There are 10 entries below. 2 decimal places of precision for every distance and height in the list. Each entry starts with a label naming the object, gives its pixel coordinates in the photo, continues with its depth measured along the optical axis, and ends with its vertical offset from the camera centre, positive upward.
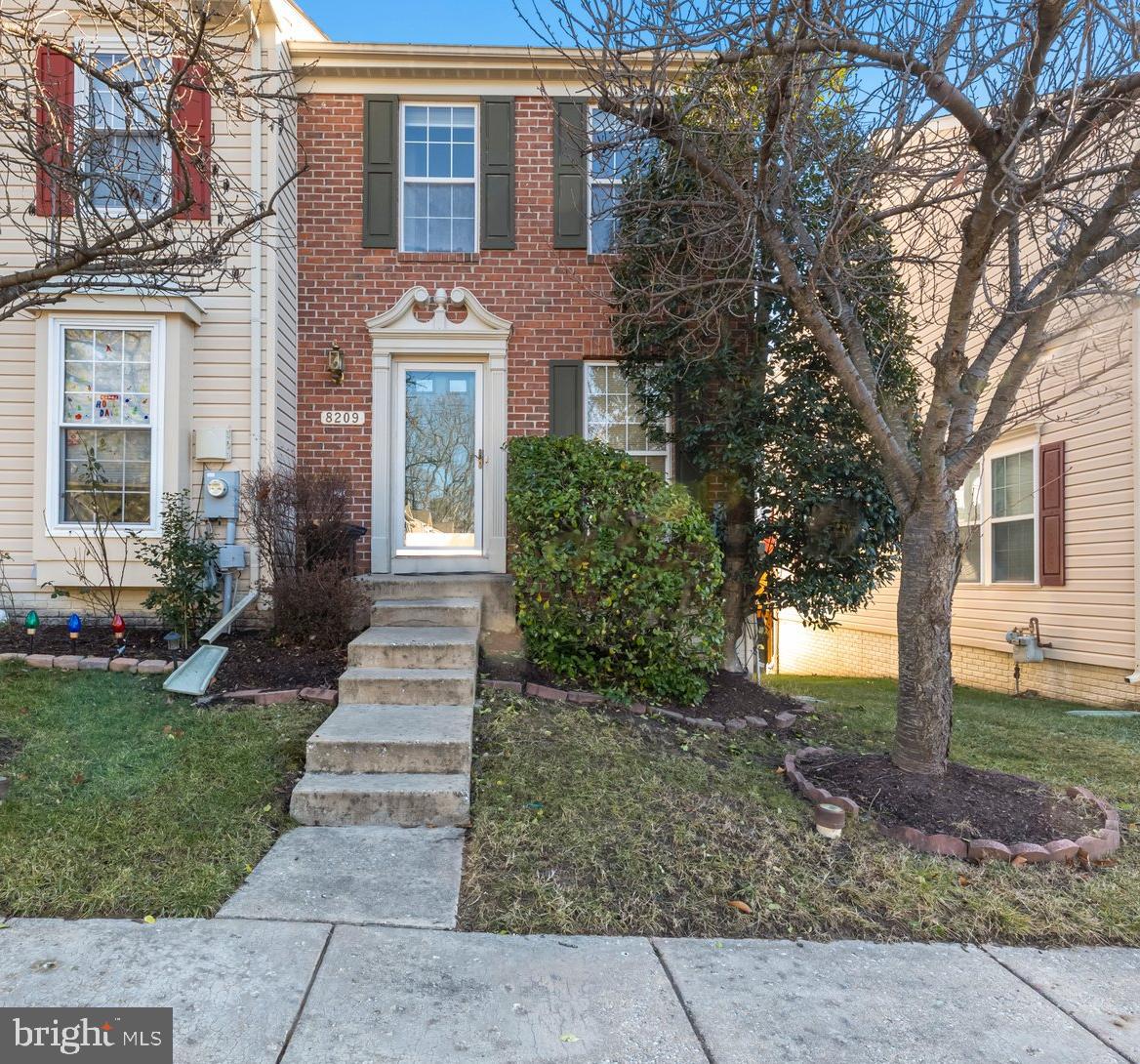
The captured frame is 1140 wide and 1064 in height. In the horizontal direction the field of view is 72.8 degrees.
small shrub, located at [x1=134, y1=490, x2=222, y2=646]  5.80 -0.27
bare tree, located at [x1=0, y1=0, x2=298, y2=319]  3.33 +1.93
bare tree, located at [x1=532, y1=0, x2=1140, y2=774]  3.47 +1.97
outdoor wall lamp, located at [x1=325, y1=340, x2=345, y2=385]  7.08 +1.64
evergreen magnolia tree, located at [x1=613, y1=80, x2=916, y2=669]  5.81 +1.01
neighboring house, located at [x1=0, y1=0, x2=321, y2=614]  6.34 +1.27
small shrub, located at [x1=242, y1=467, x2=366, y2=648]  5.82 -0.09
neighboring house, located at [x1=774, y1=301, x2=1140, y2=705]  7.25 +0.04
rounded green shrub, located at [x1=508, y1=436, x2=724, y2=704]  5.11 -0.23
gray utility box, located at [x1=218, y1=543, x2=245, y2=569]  6.34 -0.13
